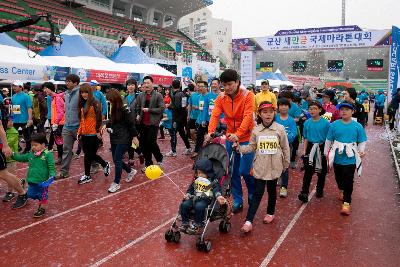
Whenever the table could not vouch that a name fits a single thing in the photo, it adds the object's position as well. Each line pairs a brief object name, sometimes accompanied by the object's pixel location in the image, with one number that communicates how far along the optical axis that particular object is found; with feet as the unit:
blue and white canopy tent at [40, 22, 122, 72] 43.09
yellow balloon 14.84
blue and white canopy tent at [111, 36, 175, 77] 53.52
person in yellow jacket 30.66
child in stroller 13.14
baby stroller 13.14
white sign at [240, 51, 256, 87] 84.48
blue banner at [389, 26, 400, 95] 35.09
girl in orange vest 21.20
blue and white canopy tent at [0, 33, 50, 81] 24.20
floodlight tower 174.20
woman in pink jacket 26.37
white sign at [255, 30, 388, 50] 72.79
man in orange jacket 15.23
